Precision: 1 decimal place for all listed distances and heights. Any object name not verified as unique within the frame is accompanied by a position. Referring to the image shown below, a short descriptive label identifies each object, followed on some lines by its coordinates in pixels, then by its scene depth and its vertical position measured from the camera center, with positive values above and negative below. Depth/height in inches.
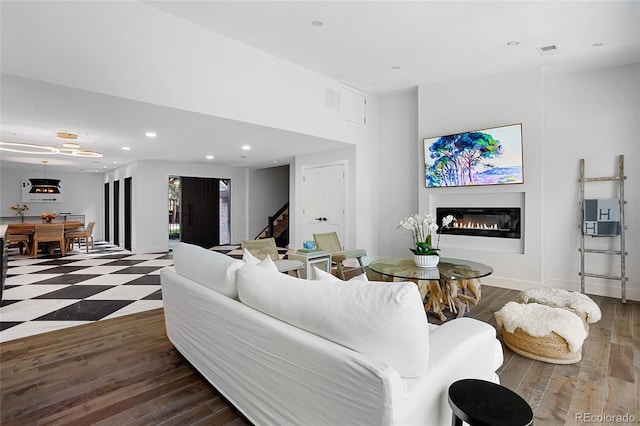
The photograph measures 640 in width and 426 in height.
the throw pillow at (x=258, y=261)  81.4 -13.4
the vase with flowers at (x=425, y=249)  133.7 -15.7
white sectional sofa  45.3 -23.2
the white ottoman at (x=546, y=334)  95.8 -37.9
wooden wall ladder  160.8 -14.8
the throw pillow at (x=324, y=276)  67.5 -13.9
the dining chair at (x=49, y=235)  279.4 -17.9
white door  246.8 +10.3
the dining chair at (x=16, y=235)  286.0 -18.3
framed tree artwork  181.0 +32.7
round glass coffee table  120.6 -24.2
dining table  286.4 -13.5
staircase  387.2 -19.8
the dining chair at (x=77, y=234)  308.2 -19.4
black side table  42.8 -27.8
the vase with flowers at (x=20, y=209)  356.8 +6.7
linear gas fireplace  186.5 -6.0
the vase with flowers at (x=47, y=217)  321.4 -2.4
